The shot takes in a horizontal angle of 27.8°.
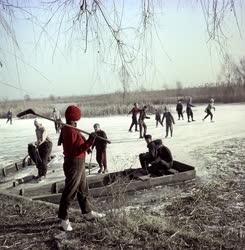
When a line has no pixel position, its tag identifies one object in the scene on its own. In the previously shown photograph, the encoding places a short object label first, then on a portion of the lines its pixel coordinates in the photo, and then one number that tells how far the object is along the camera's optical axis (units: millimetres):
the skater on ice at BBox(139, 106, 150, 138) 22522
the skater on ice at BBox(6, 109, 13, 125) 40294
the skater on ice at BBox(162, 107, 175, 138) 22359
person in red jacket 6008
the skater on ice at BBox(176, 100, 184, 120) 31014
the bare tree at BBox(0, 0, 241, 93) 5022
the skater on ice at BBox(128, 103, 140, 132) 24019
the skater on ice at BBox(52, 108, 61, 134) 25497
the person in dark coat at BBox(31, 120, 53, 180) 12656
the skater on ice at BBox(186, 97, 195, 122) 31062
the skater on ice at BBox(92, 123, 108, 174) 13373
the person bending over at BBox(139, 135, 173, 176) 11766
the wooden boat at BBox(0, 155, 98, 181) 14332
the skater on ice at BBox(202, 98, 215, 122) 30658
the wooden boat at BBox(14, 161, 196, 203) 9828
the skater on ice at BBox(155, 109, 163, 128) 28095
